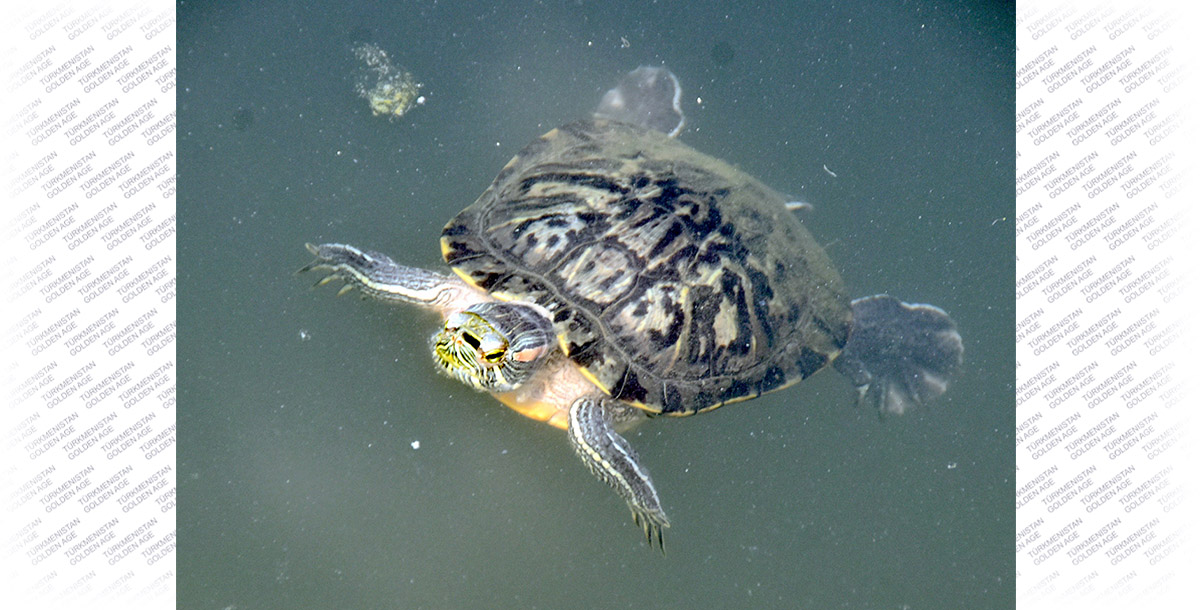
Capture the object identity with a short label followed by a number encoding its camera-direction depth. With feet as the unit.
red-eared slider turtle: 9.66
